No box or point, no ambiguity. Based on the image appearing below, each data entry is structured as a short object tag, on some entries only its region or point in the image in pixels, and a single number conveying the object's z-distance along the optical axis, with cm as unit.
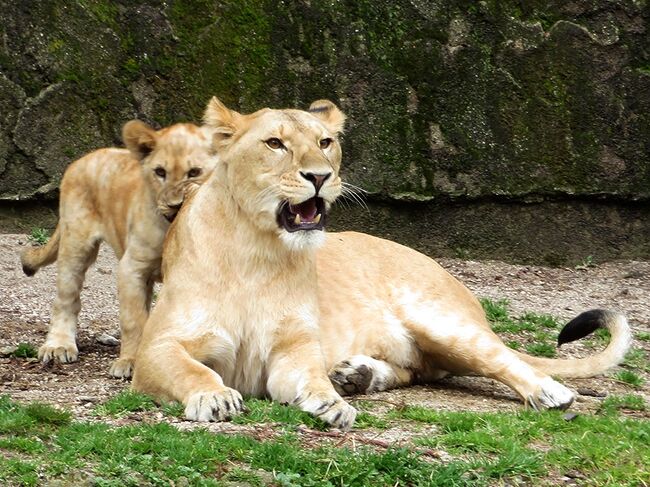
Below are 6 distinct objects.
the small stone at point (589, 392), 1303
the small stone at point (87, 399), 1137
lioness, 1078
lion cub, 1319
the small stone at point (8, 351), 1411
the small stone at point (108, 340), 1521
